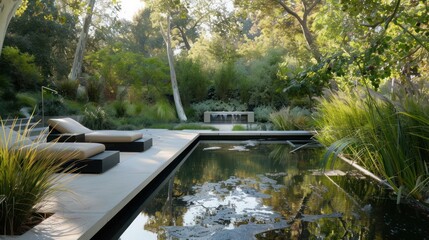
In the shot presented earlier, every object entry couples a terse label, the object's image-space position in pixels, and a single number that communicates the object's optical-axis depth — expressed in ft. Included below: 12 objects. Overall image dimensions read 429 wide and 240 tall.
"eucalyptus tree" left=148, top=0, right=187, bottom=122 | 50.49
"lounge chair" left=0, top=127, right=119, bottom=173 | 15.52
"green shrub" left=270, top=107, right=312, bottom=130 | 38.37
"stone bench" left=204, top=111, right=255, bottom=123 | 50.85
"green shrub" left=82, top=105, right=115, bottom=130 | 37.47
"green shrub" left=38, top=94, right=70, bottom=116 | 37.47
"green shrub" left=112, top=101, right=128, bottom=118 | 44.86
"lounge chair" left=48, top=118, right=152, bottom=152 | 22.06
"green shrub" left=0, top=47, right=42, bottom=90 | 44.62
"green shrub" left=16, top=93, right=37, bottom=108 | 38.55
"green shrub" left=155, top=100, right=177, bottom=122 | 46.88
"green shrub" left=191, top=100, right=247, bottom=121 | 52.95
